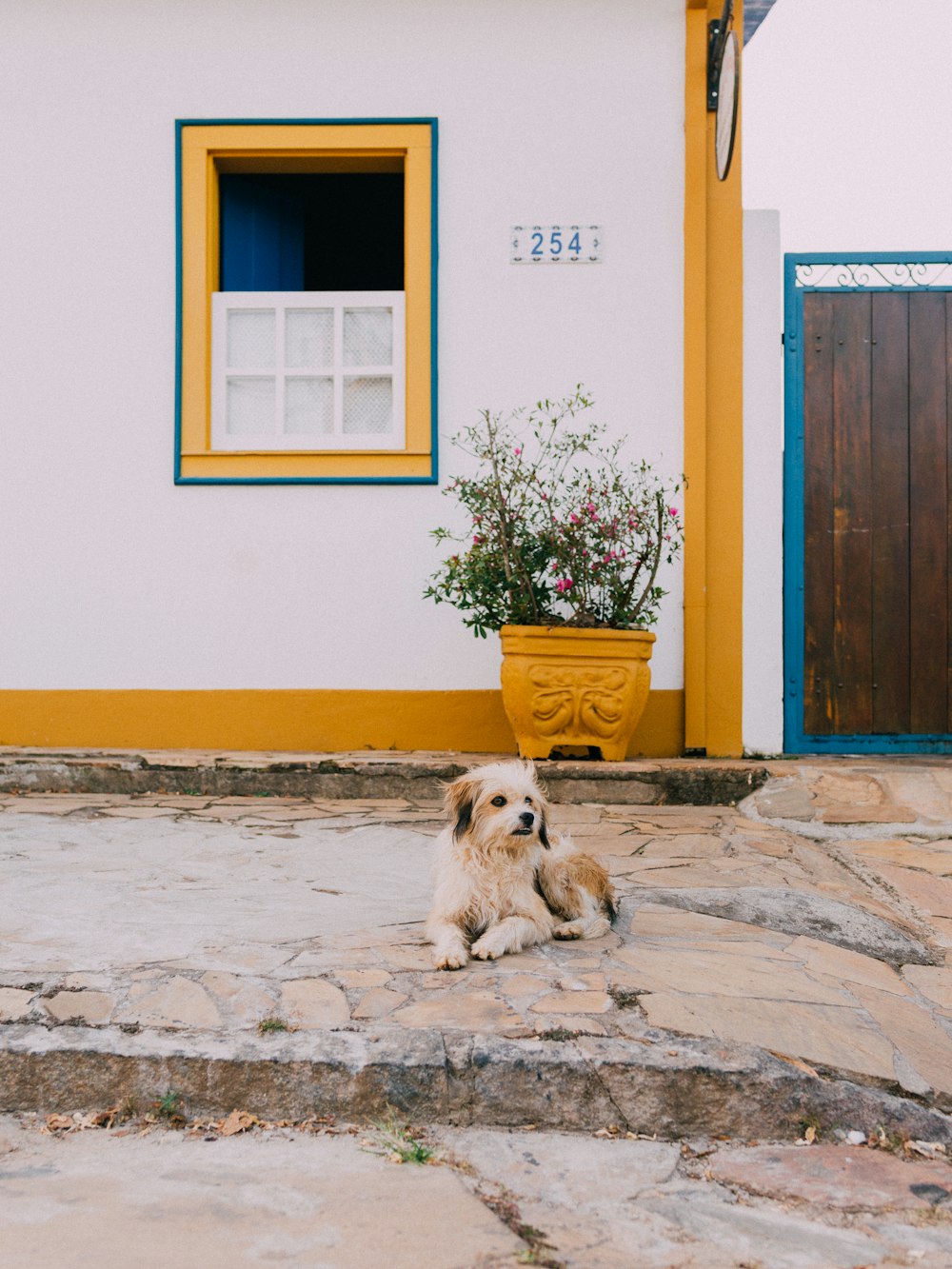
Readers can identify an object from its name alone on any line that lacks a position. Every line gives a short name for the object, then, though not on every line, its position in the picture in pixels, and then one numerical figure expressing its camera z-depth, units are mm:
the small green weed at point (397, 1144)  2000
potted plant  4957
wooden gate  5680
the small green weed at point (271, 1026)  2295
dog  2830
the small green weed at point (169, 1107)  2170
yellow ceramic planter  4938
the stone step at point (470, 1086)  2174
